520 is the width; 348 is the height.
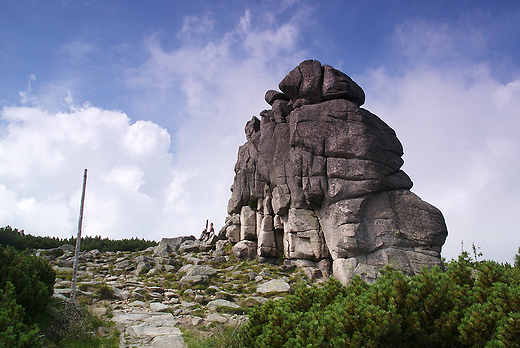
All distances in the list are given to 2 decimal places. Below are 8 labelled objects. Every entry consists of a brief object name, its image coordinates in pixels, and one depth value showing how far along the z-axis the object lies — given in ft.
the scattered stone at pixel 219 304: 54.90
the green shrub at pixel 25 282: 34.71
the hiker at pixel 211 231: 119.09
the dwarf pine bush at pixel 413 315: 25.78
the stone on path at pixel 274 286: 68.34
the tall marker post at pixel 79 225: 43.37
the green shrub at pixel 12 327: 22.30
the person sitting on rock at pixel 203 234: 122.64
